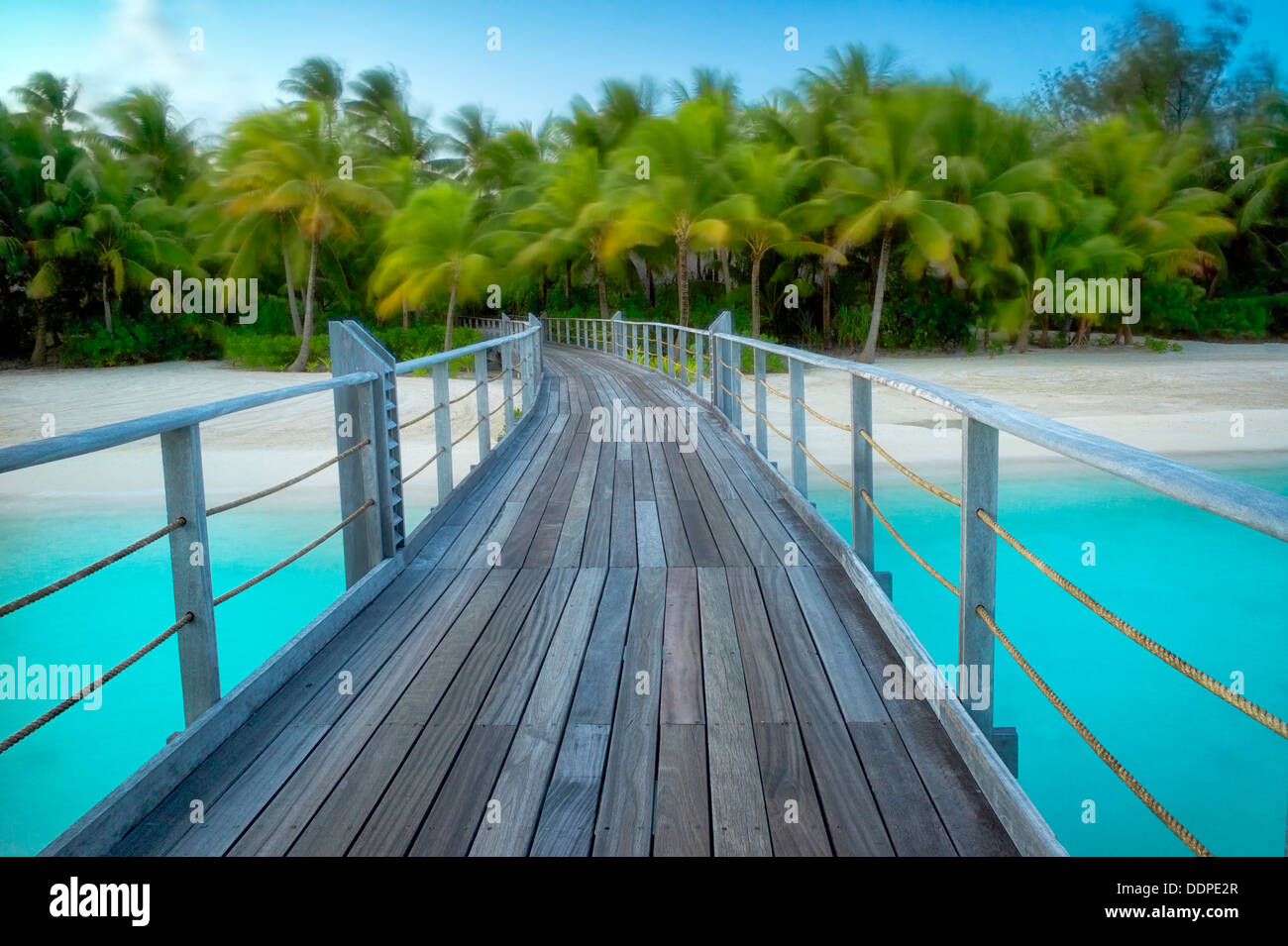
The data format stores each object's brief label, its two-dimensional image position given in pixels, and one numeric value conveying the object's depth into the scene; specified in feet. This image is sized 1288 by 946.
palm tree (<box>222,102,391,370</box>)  83.35
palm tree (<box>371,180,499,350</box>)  88.69
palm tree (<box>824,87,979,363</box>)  74.69
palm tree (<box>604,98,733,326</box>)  75.05
